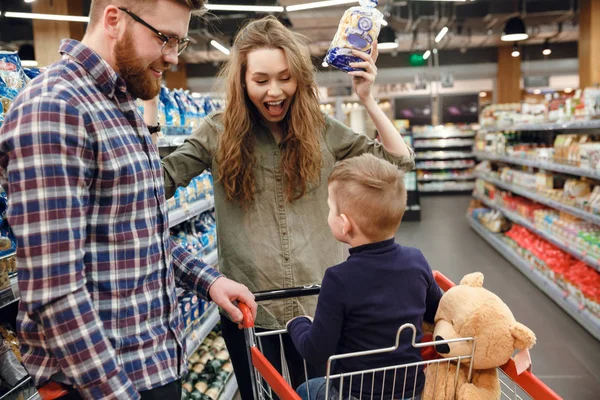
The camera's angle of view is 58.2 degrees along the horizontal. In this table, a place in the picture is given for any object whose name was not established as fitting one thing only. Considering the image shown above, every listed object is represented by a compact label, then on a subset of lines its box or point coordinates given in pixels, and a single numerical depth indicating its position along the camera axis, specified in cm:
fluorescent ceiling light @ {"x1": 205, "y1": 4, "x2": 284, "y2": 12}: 764
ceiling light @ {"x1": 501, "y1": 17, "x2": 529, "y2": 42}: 1111
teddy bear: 138
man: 97
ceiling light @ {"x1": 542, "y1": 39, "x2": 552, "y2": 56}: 1576
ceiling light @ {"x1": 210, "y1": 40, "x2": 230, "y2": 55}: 1100
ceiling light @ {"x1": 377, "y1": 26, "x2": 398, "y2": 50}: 1135
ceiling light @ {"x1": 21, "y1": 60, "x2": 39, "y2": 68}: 1259
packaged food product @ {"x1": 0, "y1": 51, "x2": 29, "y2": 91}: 168
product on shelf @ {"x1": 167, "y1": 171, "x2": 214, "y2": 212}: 300
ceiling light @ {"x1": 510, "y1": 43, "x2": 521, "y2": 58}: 1495
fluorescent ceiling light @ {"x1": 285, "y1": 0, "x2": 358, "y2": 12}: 747
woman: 181
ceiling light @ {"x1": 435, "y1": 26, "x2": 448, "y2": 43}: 1099
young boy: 137
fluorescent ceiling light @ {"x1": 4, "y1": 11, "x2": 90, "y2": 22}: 860
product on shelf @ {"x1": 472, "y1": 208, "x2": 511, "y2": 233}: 825
